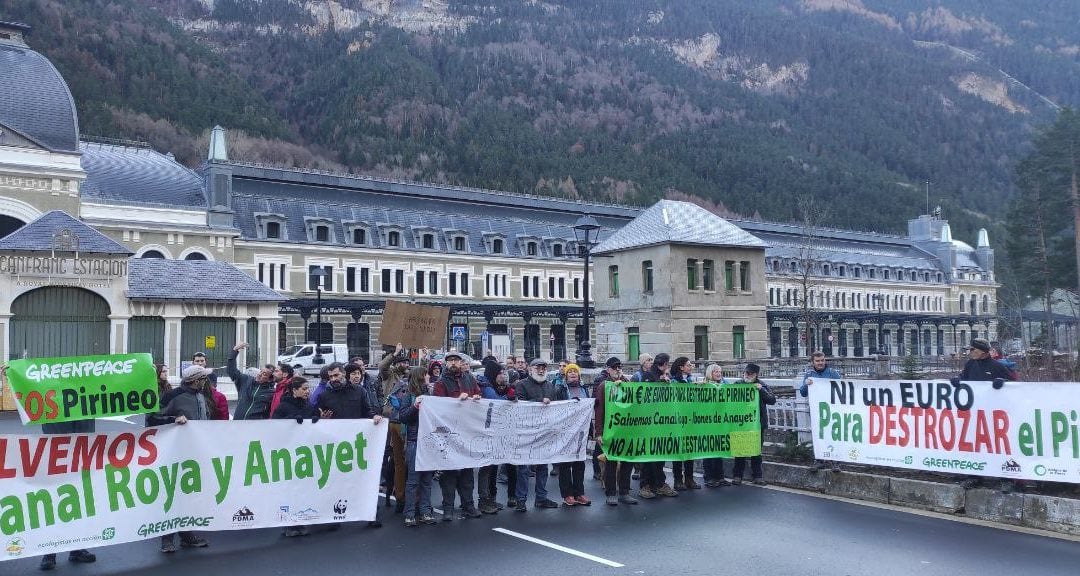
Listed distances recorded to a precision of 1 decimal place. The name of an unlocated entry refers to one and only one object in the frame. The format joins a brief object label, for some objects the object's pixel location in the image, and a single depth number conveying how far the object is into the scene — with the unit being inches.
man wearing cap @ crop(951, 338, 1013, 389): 469.7
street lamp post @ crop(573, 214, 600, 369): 1024.2
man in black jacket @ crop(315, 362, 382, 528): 436.8
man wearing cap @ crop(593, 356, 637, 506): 499.2
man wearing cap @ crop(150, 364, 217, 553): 396.5
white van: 1785.2
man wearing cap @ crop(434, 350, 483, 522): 461.1
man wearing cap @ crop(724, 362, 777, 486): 565.3
